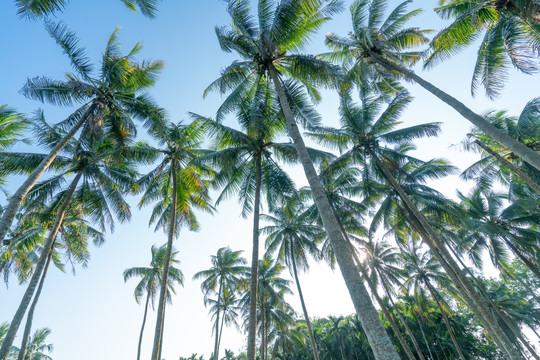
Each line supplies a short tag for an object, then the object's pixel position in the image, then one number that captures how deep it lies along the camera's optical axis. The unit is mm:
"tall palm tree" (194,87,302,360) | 11914
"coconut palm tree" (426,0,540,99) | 8375
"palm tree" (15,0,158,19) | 5602
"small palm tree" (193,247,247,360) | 24406
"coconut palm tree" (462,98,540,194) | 13781
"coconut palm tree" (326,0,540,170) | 10523
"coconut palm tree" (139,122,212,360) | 13283
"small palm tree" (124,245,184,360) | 22703
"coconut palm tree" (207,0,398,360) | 8664
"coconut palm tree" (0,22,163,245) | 9859
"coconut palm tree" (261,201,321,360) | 19969
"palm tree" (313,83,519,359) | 14334
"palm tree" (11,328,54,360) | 29766
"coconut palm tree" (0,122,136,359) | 12019
